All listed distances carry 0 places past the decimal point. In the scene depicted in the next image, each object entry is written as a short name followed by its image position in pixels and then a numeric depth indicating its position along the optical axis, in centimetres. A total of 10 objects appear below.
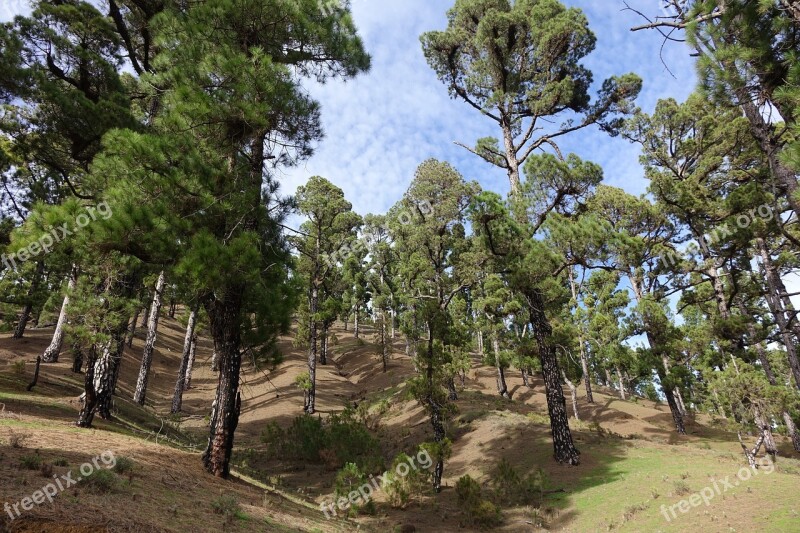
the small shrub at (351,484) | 1067
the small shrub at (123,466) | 605
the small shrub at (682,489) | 927
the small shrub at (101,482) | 496
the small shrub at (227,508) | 572
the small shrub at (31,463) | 503
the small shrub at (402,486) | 1115
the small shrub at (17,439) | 588
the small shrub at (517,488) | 1105
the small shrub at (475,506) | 968
